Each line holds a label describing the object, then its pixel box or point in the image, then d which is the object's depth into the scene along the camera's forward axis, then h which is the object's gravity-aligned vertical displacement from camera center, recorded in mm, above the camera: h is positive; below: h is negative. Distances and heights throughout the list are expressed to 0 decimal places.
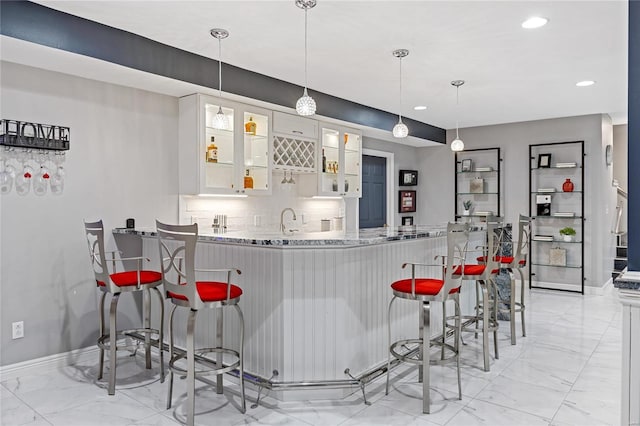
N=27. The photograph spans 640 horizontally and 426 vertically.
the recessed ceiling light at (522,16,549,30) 3199 +1383
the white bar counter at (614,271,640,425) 1947 -617
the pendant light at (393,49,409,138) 4250 +766
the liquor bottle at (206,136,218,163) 4344 +566
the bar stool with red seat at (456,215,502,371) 3410 -512
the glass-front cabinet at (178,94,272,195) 4242 +621
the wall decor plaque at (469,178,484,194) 7250 +399
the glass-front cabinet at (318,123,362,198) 5672 +650
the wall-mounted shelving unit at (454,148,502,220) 7164 +476
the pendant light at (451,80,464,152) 5144 +759
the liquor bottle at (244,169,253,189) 4703 +317
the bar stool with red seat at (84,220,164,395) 2990 -525
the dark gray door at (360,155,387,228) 6961 +284
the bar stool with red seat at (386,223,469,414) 2719 -504
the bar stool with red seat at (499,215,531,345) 4039 -522
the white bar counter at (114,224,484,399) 2867 -601
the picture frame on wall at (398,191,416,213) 7629 +155
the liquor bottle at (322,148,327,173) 5648 +589
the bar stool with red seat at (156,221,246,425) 2461 -508
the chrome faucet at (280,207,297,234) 5414 -113
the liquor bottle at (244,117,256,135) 4695 +890
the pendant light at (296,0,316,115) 3250 +769
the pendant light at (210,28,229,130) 3385 +1366
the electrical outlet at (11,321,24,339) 3287 -899
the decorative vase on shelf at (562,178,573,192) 6430 +354
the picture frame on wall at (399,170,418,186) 7617 +569
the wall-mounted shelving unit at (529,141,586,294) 6453 -56
